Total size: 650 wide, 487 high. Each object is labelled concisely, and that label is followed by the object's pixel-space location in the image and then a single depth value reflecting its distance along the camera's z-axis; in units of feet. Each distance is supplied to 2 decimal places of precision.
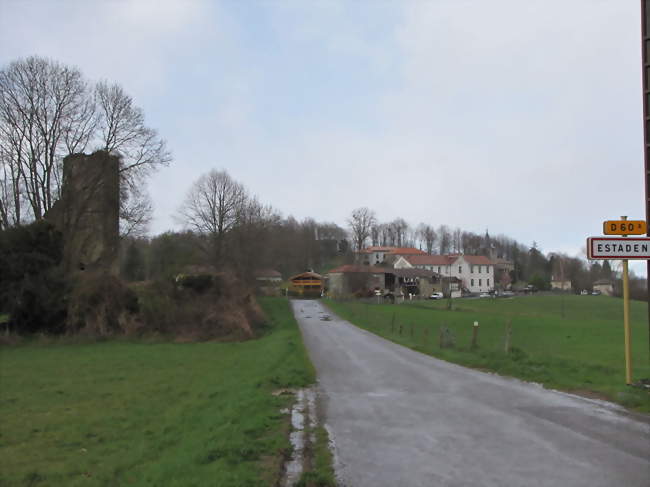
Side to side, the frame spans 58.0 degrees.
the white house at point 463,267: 421.59
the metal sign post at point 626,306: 36.65
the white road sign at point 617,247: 36.22
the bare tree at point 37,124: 123.34
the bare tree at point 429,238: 511.40
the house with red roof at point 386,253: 448.65
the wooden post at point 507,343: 62.93
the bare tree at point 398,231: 508.53
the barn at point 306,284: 323.47
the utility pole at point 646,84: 38.88
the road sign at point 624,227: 36.14
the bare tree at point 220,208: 226.58
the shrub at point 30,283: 115.85
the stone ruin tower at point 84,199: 131.95
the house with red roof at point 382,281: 292.40
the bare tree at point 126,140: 136.15
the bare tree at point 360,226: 374.43
